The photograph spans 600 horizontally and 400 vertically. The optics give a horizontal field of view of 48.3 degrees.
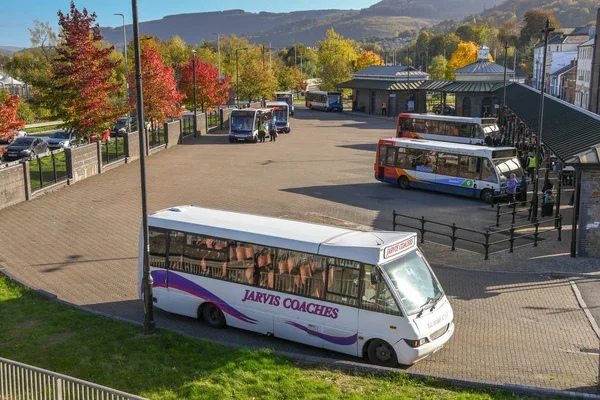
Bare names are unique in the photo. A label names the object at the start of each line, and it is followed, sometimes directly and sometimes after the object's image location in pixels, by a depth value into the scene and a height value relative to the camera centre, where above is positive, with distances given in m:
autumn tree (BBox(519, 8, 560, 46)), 165.75 +12.31
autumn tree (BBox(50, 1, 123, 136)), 33.94 -0.22
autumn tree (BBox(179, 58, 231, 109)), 59.47 -0.84
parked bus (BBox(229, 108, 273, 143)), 48.56 -3.60
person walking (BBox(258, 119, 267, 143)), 49.50 -4.07
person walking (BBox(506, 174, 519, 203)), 27.44 -4.52
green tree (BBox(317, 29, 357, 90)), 97.06 +2.05
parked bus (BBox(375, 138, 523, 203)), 28.75 -4.02
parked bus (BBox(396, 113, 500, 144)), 41.72 -3.31
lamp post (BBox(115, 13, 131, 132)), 46.14 -0.52
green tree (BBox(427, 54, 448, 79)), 114.00 +1.32
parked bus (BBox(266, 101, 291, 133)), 56.72 -3.45
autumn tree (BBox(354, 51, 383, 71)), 110.38 +2.40
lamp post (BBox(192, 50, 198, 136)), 51.73 -3.09
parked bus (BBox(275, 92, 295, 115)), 79.94 -2.80
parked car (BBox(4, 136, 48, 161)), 36.75 -4.01
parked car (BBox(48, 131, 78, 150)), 41.53 -4.02
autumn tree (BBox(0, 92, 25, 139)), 27.81 -1.71
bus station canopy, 21.41 -2.00
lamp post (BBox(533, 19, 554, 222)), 23.59 -2.92
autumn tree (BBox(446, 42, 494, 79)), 102.85 +3.08
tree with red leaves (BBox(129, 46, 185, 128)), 44.75 -0.89
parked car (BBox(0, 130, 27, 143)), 28.02 -3.99
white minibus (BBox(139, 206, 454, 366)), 11.86 -3.90
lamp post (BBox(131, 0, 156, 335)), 12.68 -2.88
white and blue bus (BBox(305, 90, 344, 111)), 84.75 -3.15
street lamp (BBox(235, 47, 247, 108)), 70.38 -1.62
